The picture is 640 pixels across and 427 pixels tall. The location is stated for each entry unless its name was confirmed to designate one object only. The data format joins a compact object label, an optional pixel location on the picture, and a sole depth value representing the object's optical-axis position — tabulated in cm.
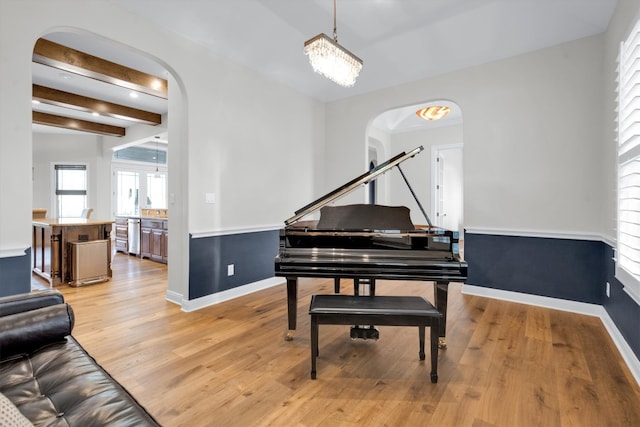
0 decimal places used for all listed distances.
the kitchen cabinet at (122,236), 647
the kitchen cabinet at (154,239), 544
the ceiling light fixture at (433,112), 527
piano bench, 188
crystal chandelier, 228
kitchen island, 404
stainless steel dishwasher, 608
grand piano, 222
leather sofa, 93
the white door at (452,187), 800
